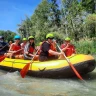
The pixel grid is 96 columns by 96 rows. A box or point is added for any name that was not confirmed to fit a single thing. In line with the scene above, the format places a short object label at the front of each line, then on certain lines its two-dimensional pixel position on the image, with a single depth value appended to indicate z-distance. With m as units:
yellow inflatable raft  4.21
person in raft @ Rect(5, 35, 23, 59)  5.49
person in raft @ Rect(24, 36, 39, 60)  5.04
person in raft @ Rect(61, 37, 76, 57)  5.31
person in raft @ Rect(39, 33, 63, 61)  4.48
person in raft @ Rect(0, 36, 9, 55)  6.07
